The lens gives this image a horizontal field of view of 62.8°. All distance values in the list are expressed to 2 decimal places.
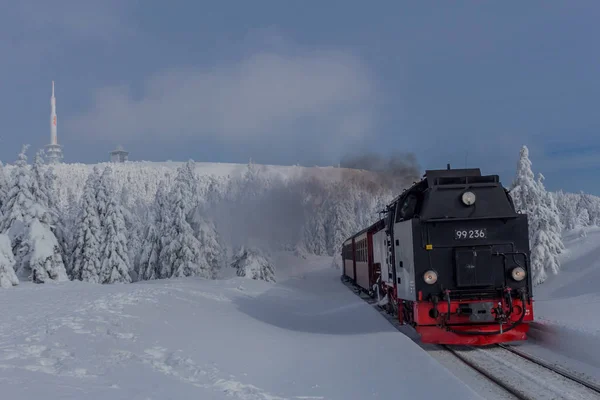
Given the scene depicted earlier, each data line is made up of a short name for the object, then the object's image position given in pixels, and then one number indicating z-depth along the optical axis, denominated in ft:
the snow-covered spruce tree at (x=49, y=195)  124.36
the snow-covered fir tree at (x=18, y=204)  113.50
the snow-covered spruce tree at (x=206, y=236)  148.36
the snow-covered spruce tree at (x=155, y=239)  149.79
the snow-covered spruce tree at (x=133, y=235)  151.55
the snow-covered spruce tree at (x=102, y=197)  143.13
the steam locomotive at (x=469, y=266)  39.32
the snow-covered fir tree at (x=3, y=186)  134.10
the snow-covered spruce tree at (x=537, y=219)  134.62
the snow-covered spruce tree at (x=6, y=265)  76.18
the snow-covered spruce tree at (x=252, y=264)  143.84
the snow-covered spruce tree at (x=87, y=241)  138.51
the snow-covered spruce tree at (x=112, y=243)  140.46
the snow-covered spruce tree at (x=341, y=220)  305.94
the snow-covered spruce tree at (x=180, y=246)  141.79
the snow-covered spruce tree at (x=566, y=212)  362.12
